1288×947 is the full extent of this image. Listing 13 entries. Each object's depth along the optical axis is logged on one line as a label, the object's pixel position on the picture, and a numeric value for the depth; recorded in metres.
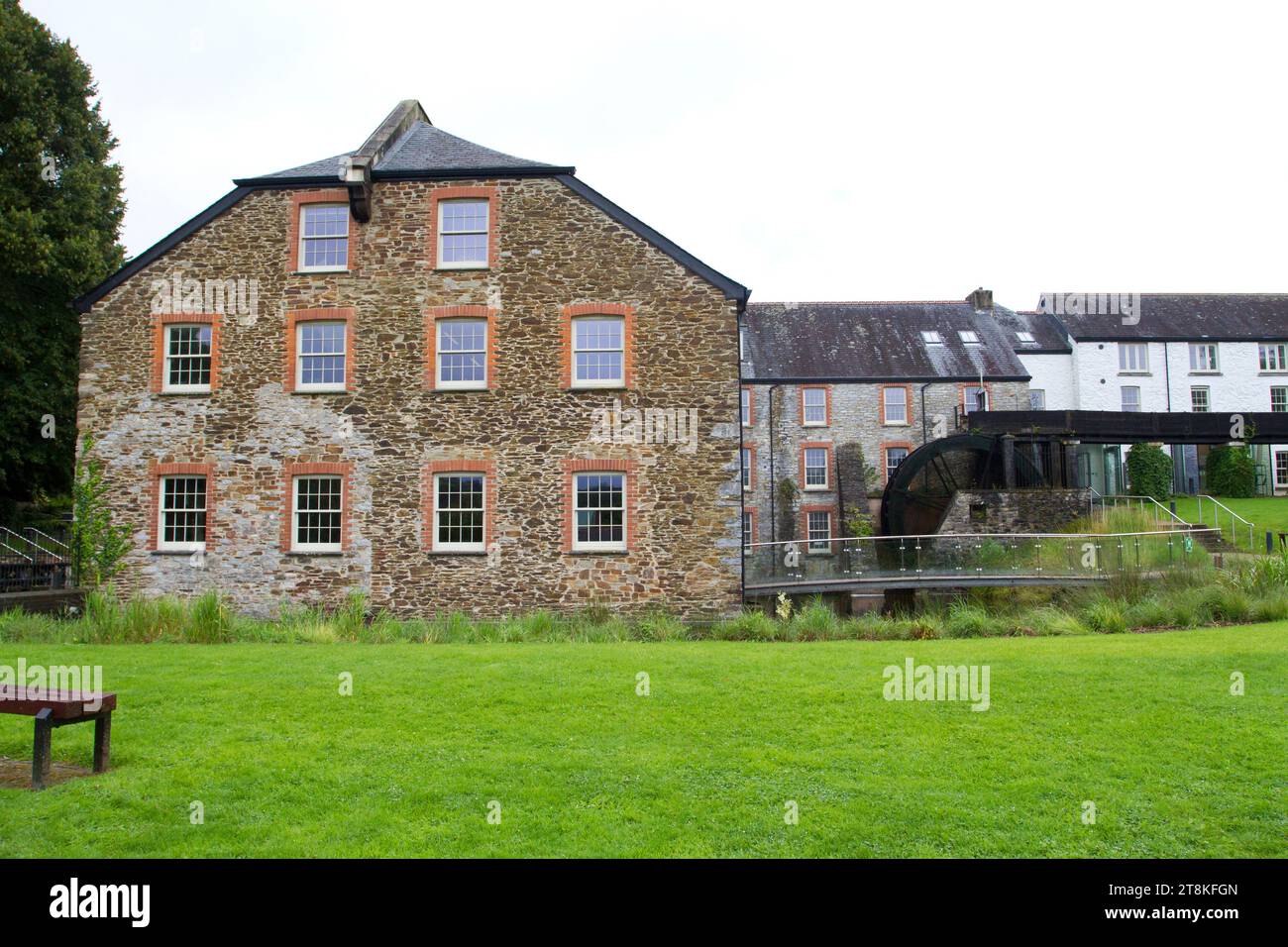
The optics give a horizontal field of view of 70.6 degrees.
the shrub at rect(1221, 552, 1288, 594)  16.72
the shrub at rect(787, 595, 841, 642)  15.59
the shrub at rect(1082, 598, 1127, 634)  15.45
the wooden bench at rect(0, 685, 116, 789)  6.64
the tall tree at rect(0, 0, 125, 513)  24.19
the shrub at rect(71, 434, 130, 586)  18.91
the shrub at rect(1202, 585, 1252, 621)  15.68
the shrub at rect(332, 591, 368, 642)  15.85
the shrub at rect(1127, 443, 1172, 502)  36.50
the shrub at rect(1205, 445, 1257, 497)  37.88
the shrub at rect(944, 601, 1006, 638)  15.79
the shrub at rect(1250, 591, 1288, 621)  15.54
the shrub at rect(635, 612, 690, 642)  16.31
